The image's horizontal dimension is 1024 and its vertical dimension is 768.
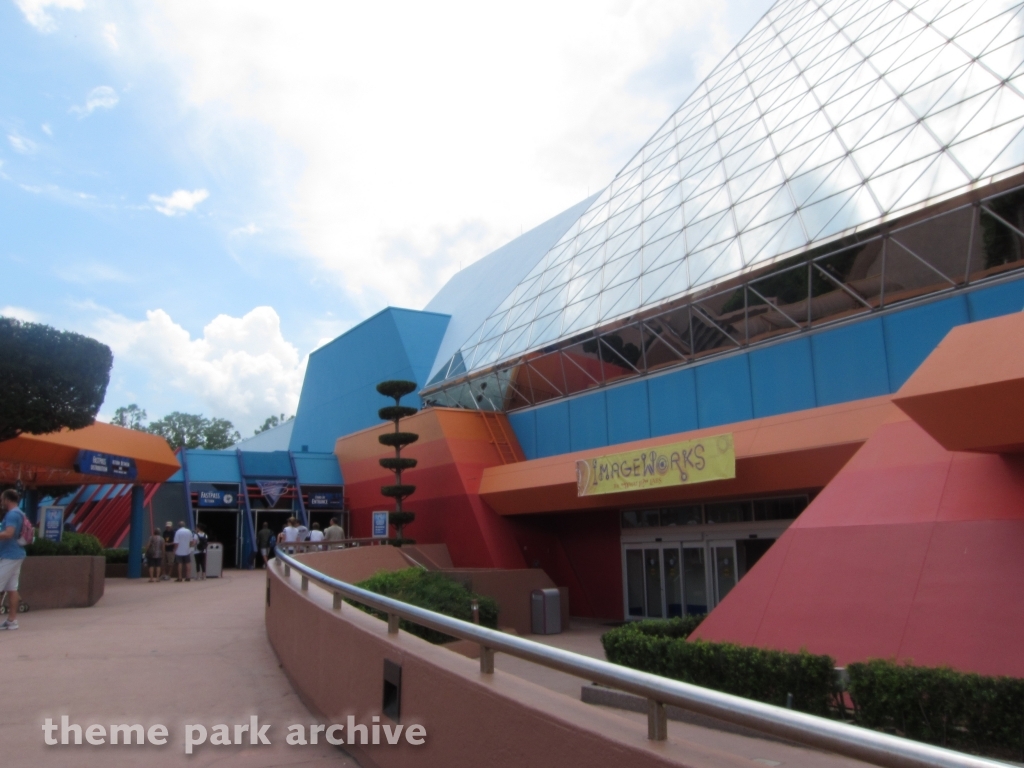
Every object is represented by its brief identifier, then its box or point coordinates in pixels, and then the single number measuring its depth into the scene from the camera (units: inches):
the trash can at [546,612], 754.8
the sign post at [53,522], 799.7
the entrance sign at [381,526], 924.6
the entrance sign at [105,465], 823.7
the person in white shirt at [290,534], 882.8
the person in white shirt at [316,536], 911.8
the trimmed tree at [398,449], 924.6
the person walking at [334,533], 880.3
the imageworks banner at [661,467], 629.9
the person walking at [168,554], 971.3
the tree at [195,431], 3272.6
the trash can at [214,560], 950.4
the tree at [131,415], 3469.7
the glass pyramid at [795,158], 598.2
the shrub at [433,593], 523.5
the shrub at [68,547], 588.4
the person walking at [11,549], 421.7
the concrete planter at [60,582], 557.3
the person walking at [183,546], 885.2
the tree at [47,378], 604.1
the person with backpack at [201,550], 966.5
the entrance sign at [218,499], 1170.0
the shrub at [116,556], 1066.7
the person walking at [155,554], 906.1
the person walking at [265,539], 1082.1
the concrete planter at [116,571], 1028.5
